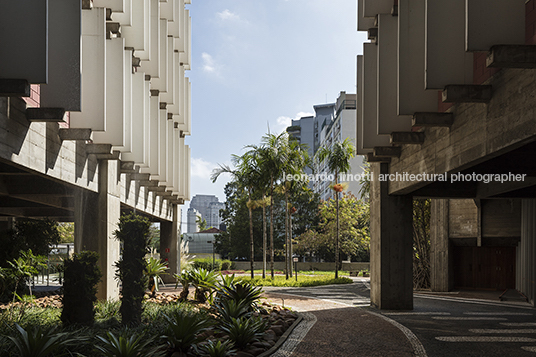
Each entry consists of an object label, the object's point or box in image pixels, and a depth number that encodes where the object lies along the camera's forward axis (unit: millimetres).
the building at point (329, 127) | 70500
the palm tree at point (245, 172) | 28109
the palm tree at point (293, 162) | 27812
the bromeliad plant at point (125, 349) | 6414
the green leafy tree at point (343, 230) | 40844
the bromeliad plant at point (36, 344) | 6258
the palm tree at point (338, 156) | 29406
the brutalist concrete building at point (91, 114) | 7789
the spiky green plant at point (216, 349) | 7211
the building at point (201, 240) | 65875
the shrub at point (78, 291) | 9188
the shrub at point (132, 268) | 9531
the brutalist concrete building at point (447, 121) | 6910
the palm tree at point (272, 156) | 27141
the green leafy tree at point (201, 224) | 64375
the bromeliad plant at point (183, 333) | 7473
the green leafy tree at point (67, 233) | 34941
